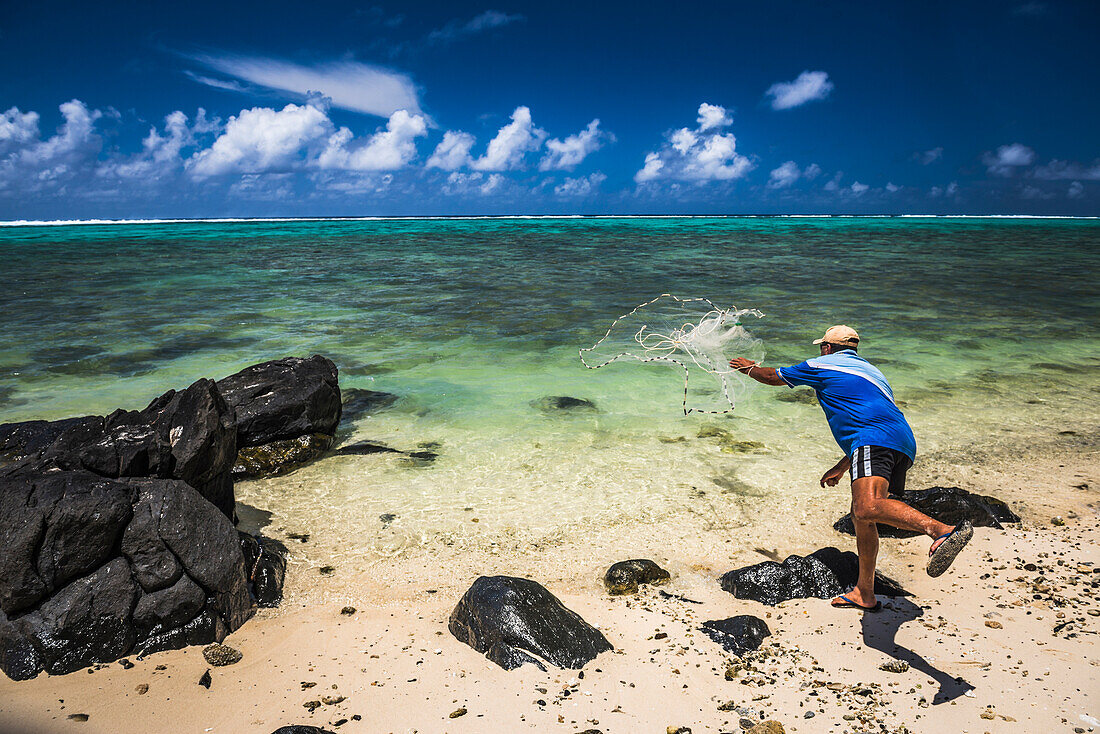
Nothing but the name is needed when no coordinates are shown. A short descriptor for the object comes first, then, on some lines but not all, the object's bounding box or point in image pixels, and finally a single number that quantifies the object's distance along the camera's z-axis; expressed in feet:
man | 13.02
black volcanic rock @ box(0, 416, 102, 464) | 22.77
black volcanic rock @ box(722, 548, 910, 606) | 14.58
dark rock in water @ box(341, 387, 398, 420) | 29.22
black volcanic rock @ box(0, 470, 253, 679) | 11.94
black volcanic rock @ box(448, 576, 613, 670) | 12.19
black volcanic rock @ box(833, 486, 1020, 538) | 17.46
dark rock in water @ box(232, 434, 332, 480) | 21.98
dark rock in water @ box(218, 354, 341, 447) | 23.02
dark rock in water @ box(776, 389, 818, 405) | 30.38
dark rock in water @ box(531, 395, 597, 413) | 29.68
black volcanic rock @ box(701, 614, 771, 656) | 12.67
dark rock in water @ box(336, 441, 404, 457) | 24.24
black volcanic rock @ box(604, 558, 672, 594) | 15.24
